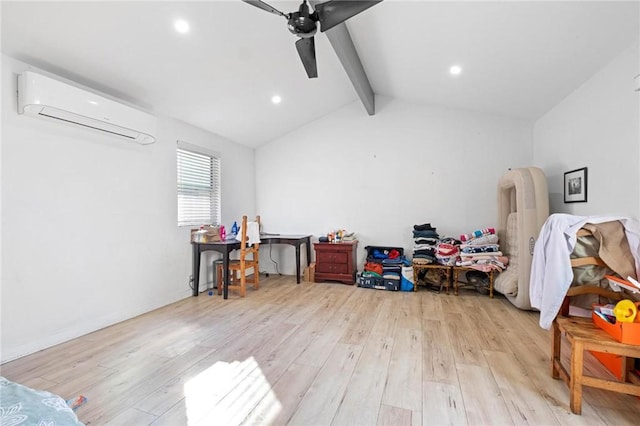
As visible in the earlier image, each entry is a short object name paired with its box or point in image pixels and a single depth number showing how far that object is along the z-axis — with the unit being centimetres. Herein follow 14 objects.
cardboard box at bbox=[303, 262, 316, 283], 491
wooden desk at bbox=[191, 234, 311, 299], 391
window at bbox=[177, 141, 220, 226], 413
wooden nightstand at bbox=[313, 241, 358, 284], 469
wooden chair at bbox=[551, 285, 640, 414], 156
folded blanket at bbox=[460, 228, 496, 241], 403
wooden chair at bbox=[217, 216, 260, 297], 402
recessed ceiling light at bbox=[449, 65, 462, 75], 328
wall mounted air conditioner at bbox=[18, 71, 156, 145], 233
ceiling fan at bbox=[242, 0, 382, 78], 189
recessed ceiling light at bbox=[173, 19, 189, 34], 242
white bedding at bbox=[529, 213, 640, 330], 184
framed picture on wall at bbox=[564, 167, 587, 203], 287
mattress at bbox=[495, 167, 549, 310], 324
